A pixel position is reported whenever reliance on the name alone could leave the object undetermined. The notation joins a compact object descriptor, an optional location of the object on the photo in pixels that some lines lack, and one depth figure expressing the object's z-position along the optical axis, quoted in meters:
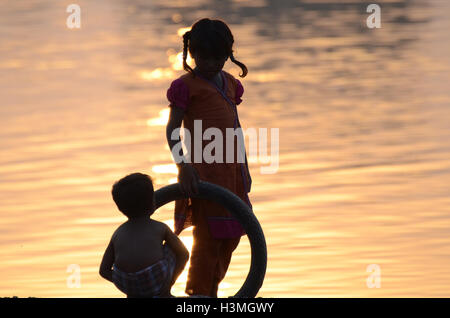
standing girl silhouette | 12.04
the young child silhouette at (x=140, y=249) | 11.24
